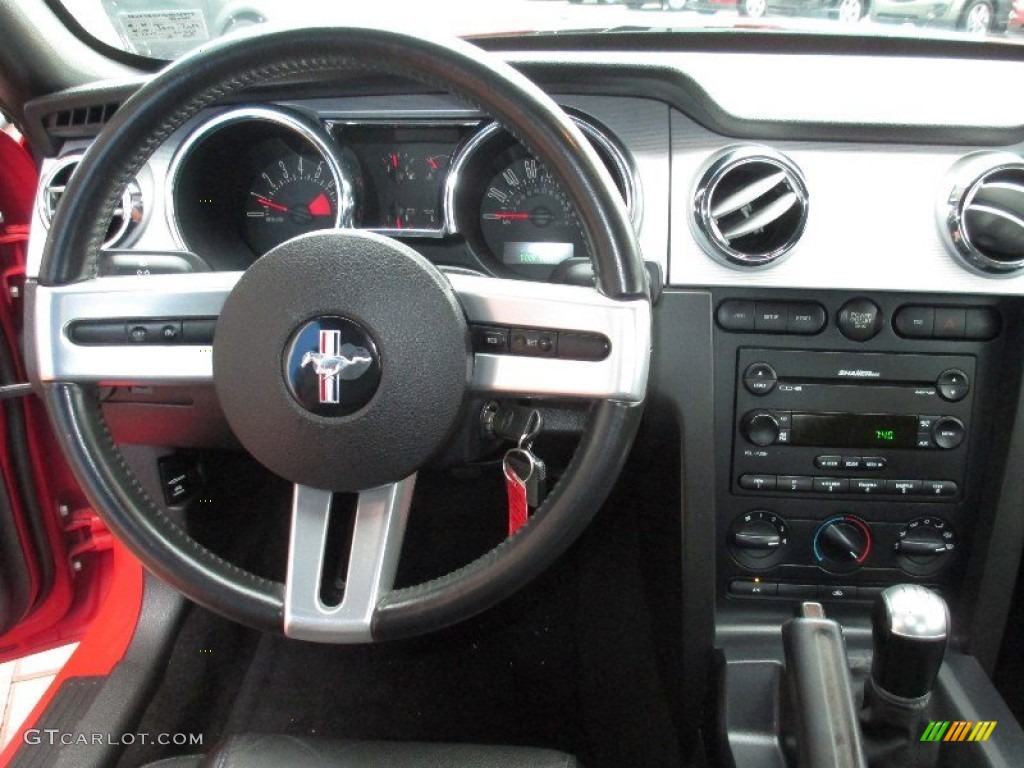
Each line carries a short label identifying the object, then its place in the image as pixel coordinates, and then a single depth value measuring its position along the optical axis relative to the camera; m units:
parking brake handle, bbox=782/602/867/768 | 0.89
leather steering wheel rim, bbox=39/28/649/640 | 0.80
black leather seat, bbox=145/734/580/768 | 0.96
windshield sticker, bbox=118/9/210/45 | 1.46
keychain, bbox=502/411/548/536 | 0.96
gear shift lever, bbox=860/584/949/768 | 0.88
